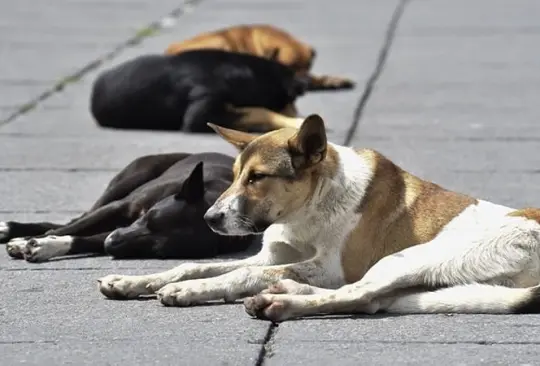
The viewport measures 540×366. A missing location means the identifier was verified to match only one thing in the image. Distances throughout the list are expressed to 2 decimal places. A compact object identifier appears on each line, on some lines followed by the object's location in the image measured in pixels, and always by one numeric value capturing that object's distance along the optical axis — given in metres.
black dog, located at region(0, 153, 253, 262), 16.94
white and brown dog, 13.80
